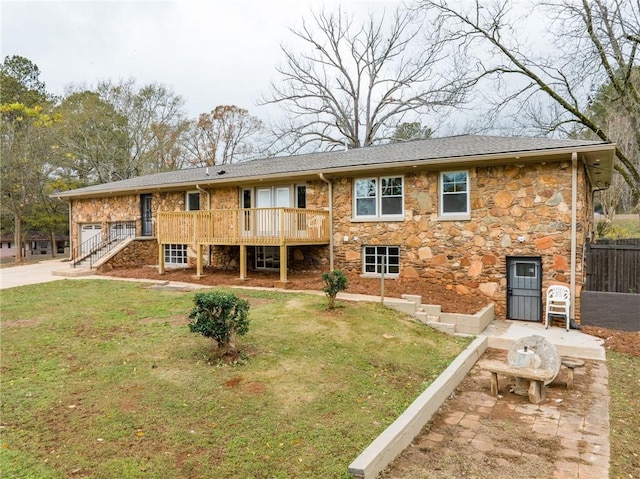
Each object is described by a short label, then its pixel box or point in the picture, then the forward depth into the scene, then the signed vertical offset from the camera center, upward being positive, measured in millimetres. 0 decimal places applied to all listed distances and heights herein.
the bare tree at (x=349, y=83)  26047 +9942
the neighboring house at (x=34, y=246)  35094 -1177
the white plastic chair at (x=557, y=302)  9070 -1686
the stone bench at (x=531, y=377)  5203 -1924
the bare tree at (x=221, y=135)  31625 +7589
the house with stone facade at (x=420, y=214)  9719 +477
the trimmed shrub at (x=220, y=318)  5301 -1155
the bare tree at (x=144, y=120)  29297 +8352
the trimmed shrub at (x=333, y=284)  8188 -1078
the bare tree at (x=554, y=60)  13969 +6346
